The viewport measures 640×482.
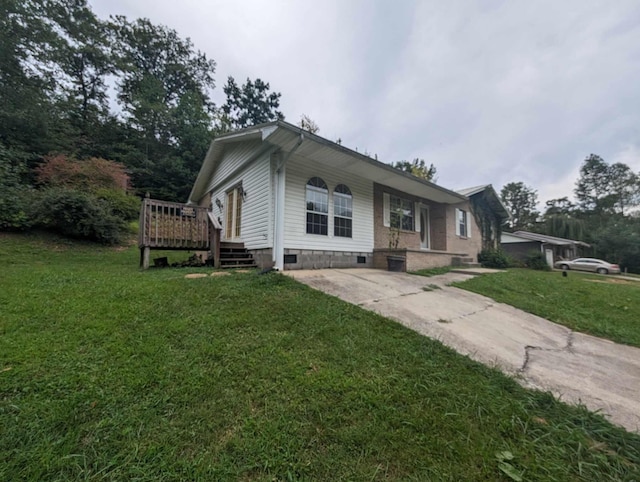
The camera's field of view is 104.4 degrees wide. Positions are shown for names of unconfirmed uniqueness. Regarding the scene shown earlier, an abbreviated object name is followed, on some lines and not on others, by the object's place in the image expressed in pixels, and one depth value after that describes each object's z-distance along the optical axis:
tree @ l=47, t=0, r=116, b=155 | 17.08
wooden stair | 6.56
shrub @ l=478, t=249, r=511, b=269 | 12.45
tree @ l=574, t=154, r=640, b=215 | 30.67
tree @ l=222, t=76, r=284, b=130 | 25.98
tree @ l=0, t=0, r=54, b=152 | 13.24
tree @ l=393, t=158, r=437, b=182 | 22.66
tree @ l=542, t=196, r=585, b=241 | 26.67
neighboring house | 22.12
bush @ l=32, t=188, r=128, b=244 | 8.76
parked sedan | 19.62
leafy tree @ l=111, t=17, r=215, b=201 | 17.89
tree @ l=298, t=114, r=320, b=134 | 17.55
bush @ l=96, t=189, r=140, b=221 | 11.55
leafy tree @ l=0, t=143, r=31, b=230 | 8.33
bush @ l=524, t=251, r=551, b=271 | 15.13
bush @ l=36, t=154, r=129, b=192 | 11.83
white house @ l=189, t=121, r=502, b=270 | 6.34
